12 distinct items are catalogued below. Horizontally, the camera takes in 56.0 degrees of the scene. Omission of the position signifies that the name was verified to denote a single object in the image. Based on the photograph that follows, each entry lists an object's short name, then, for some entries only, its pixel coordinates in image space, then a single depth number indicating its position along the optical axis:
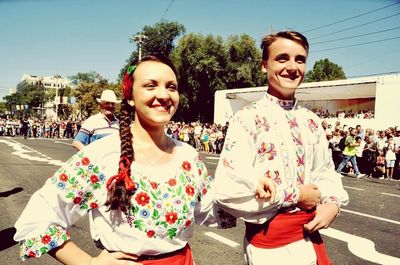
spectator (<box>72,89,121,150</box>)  6.43
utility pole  25.76
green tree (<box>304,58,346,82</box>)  72.75
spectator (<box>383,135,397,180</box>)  13.29
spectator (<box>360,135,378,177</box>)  13.89
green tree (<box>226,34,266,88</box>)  42.16
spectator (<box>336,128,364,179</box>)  13.41
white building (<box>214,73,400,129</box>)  19.72
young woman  1.70
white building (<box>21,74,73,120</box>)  175.04
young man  1.92
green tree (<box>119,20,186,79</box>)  51.19
